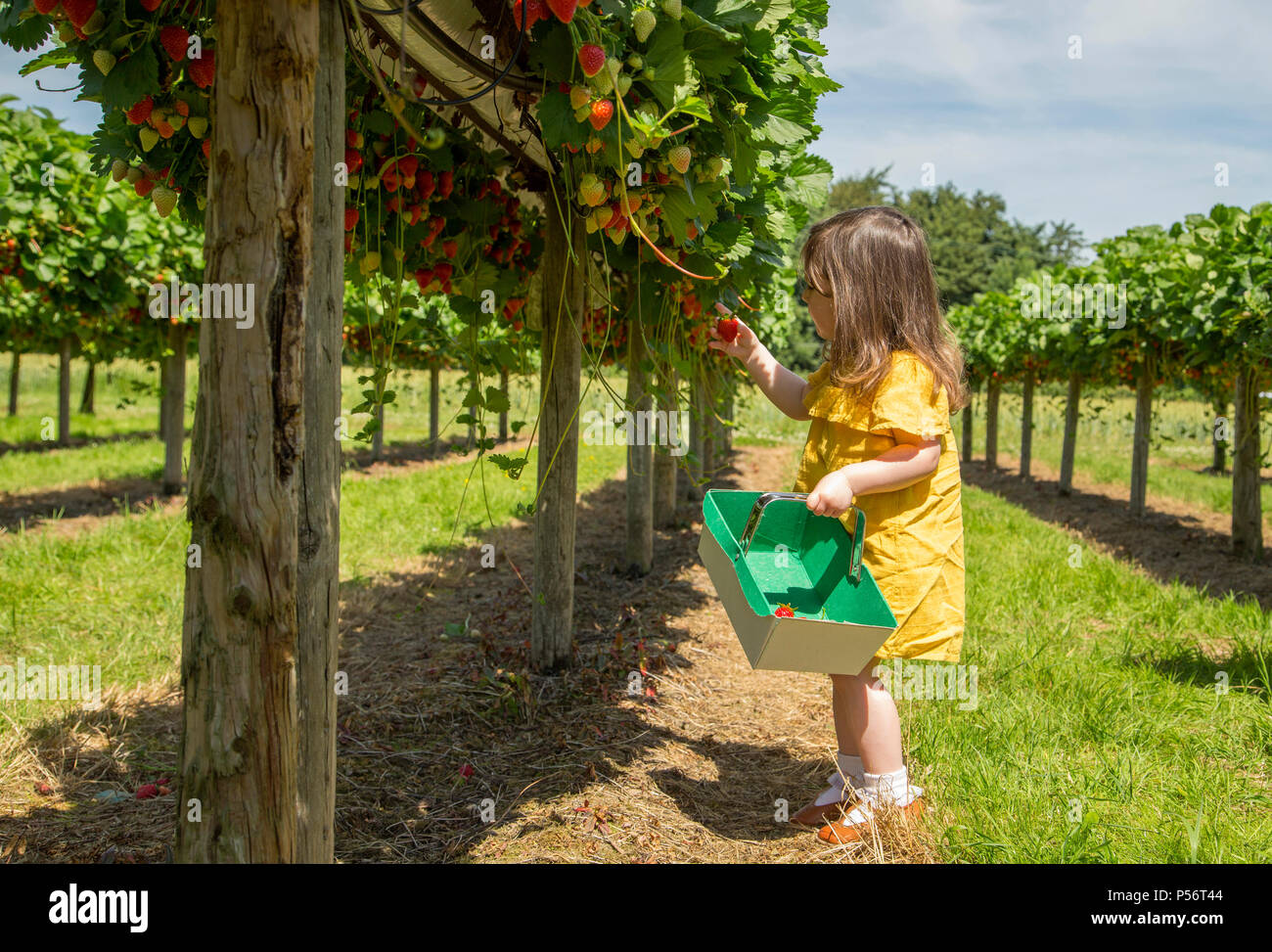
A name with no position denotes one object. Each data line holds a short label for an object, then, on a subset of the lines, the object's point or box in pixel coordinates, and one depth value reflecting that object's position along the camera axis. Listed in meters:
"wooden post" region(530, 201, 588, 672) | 3.39
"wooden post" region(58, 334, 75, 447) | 13.34
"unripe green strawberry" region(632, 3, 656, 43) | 1.59
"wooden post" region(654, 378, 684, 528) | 7.23
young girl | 2.04
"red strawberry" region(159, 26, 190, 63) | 1.49
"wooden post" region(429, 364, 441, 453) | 13.65
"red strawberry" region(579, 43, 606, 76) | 1.48
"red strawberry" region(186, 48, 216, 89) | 1.58
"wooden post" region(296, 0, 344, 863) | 1.50
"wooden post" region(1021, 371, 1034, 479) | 13.59
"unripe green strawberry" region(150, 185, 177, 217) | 1.71
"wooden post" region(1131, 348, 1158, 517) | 9.20
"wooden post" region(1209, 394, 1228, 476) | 13.01
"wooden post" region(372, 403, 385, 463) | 13.12
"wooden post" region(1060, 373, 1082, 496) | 11.25
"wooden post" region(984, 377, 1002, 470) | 15.81
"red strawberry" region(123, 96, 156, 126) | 1.60
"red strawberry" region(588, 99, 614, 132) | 1.57
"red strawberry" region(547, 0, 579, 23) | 1.40
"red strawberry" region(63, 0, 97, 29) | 1.38
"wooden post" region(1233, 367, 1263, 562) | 6.95
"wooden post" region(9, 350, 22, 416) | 17.14
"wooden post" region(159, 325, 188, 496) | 8.48
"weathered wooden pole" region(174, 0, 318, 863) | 1.29
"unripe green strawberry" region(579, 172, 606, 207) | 1.72
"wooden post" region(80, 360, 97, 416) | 20.06
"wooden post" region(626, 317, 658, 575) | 5.57
